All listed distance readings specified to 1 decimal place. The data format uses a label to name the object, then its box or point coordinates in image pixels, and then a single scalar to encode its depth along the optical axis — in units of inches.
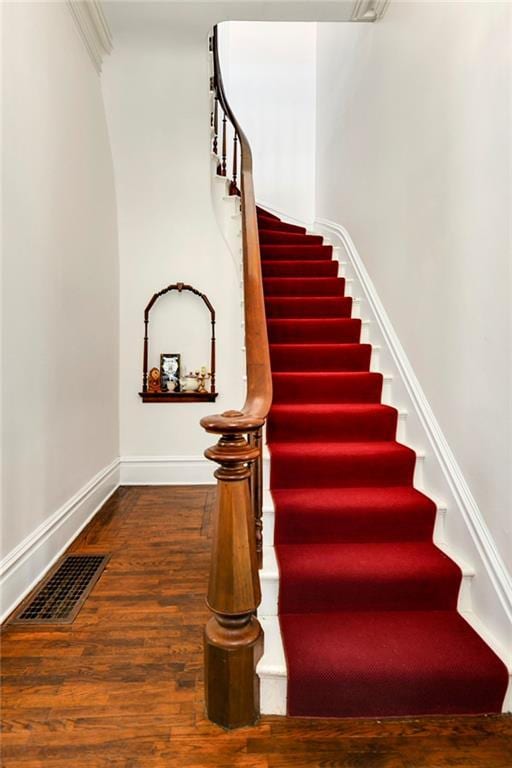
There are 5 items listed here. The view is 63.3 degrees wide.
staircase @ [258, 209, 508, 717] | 52.9
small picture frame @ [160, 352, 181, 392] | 148.1
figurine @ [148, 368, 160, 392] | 147.9
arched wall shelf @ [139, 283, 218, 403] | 146.9
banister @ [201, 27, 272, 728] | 49.9
